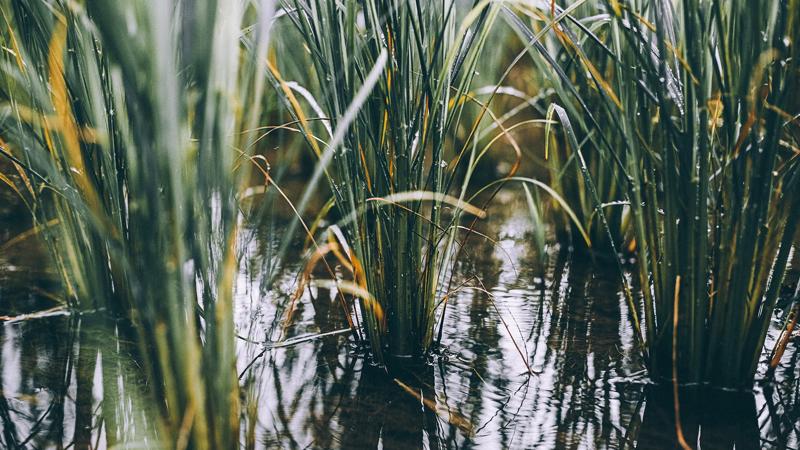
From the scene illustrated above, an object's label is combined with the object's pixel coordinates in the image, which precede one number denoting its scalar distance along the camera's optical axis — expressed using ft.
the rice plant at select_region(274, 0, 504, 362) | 3.71
